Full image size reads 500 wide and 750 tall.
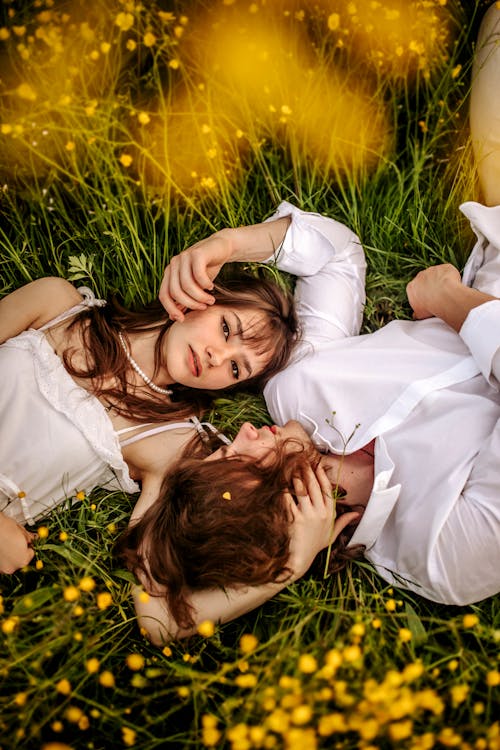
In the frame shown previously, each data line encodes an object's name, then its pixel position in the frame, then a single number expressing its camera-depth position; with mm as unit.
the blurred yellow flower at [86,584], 1233
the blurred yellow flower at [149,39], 1943
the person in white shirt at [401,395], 1657
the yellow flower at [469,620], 1174
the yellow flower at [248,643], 1157
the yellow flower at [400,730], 1032
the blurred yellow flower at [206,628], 1210
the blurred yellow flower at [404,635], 1222
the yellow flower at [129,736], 1163
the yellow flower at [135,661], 1176
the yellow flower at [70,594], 1219
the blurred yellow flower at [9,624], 1211
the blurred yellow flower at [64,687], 1156
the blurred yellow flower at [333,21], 2072
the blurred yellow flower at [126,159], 1948
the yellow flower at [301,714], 1030
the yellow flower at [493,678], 1130
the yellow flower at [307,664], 1073
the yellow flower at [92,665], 1173
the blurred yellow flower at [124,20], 1876
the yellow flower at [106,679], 1144
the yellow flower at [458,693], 1087
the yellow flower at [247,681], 1117
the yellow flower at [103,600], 1271
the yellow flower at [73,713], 1082
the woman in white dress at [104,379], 1848
